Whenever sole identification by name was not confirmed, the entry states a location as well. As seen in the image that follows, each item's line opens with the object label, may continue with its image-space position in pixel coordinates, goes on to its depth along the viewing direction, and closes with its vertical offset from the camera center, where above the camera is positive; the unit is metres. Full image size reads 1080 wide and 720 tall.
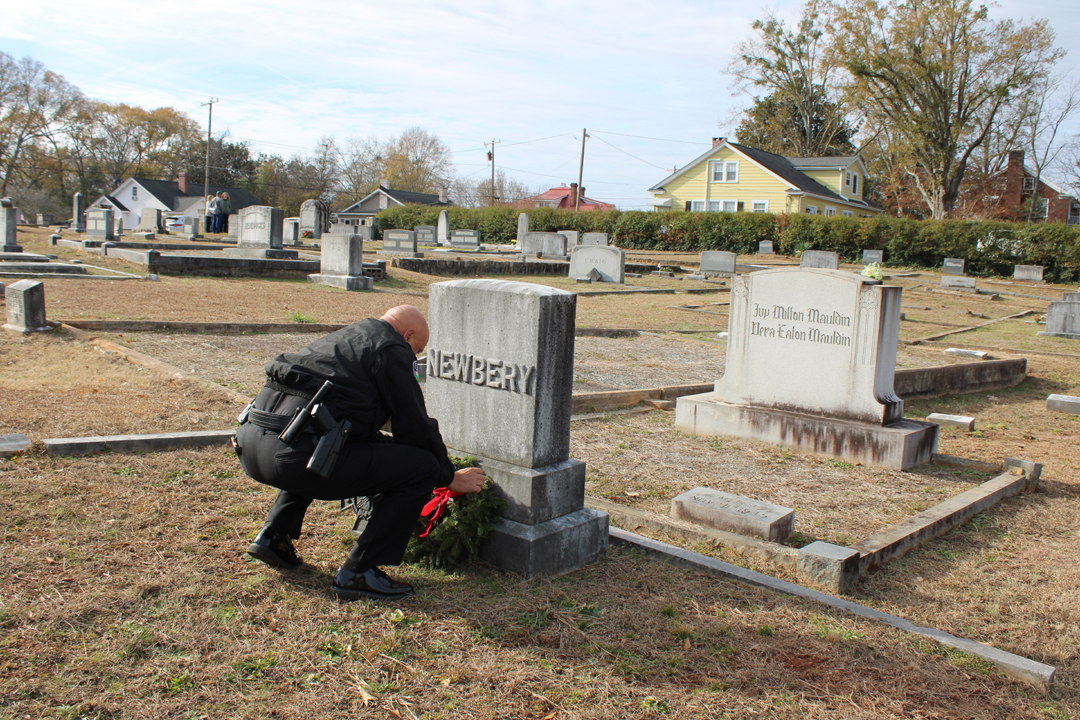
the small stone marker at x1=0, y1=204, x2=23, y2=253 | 18.20 +0.25
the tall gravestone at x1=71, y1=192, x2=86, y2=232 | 28.70 +1.02
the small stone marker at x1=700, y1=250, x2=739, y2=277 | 27.09 +0.50
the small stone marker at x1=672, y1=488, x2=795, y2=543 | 4.32 -1.30
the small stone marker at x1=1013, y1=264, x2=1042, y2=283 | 30.50 +0.85
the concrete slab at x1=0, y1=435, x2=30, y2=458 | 4.53 -1.17
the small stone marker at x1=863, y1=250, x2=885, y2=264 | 32.91 +1.23
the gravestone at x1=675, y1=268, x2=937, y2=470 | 6.36 -0.76
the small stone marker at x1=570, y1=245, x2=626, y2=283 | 23.09 +0.26
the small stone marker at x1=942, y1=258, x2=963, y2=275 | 31.27 +0.95
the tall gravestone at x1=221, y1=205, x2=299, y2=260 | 20.08 +0.48
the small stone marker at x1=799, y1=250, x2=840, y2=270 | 25.78 +0.81
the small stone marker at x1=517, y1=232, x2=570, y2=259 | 30.14 +0.90
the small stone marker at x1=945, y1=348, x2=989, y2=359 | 11.69 -0.91
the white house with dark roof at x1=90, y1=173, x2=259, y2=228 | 62.94 +4.12
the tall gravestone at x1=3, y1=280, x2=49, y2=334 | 8.49 -0.71
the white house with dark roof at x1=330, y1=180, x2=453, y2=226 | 63.41 +4.73
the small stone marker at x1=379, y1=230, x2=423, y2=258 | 27.94 +0.65
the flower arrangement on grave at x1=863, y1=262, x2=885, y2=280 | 14.11 +0.27
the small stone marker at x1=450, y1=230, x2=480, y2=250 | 36.00 +1.13
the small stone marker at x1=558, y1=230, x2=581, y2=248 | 33.91 +1.38
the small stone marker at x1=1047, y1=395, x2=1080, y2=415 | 8.58 -1.16
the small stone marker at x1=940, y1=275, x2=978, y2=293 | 26.13 +0.25
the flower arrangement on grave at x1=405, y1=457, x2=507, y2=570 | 3.64 -1.20
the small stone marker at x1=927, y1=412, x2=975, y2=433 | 7.69 -1.26
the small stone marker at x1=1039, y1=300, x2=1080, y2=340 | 15.06 -0.43
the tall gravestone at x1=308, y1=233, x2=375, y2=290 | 17.02 -0.14
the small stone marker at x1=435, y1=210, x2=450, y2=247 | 37.53 +1.58
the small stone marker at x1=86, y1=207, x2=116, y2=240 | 22.34 +0.60
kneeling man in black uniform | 3.10 -0.74
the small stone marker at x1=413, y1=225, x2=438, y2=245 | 36.59 +1.19
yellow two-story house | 46.66 +5.85
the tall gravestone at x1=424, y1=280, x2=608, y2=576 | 3.68 -0.70
